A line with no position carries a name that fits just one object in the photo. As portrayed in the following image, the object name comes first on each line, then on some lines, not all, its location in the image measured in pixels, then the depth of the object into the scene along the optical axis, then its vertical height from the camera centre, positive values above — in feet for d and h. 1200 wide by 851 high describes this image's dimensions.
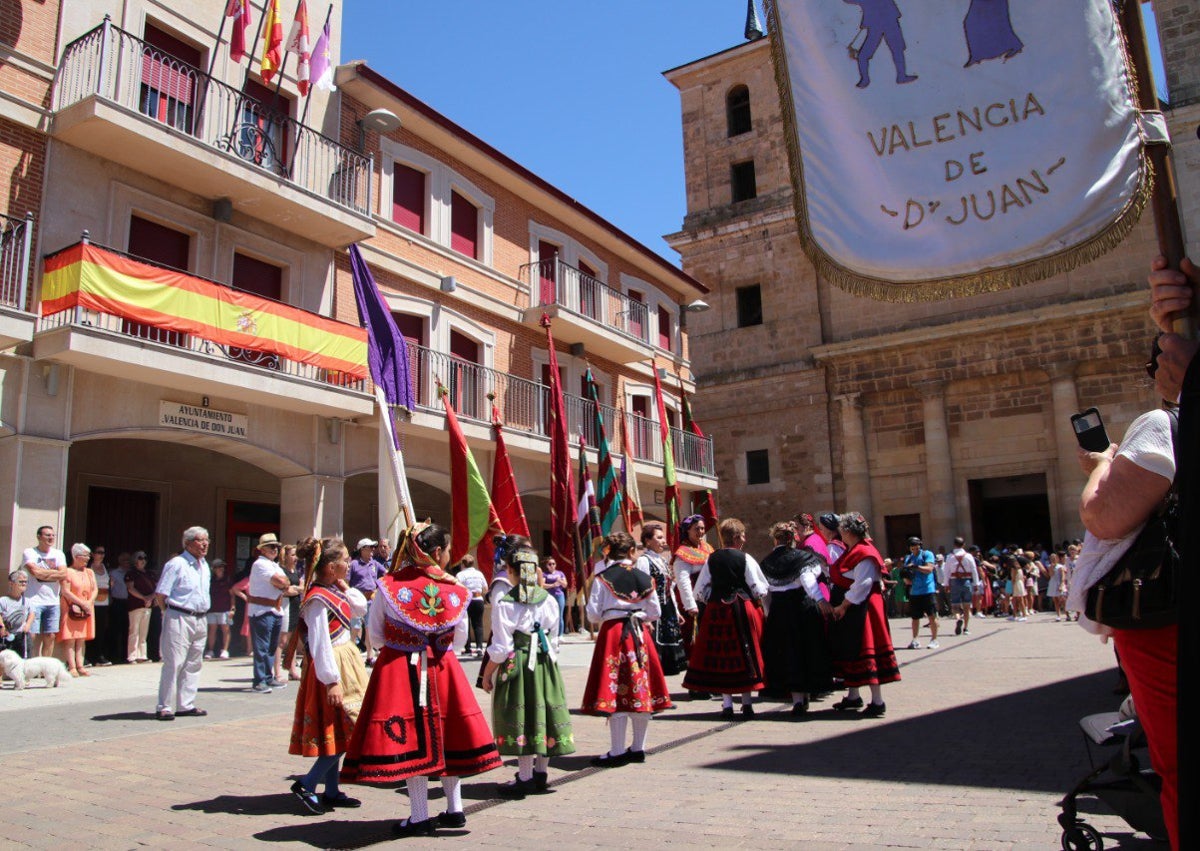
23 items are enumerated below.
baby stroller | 12.19 -2.66
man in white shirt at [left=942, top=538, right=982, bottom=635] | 60.64 +0.72
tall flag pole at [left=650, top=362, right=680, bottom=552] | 71.10 +9.78
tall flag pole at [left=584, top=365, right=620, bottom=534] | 62.18 +7.80
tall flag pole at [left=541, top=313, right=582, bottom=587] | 54.99 +6.69
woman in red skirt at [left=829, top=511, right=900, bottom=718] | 29.01 -0.86
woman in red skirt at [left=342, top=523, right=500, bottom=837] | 16.98 -1.62
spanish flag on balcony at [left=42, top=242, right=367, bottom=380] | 39.91 +14.06
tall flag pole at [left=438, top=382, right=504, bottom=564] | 47.52 +5.33
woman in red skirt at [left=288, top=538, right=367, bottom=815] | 18.69 -1.29
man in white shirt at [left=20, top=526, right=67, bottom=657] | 37.76 +1.42
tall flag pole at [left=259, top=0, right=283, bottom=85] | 49.01 +29.23
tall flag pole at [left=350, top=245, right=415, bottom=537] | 48.49 +13.69
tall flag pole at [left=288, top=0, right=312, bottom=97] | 52.31 +31.32
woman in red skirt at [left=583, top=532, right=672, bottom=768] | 22.50 -1.23
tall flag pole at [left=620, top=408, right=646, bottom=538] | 63.00 +7.80
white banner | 12.10 +6.13
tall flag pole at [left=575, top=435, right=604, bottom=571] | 57.57 +5.53
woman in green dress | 19.76 -1.60
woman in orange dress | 39.29 +0.50
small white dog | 34.37 -1.68
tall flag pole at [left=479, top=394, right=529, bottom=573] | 53.47 +6.32
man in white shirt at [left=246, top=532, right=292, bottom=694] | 33.83 +0.36
